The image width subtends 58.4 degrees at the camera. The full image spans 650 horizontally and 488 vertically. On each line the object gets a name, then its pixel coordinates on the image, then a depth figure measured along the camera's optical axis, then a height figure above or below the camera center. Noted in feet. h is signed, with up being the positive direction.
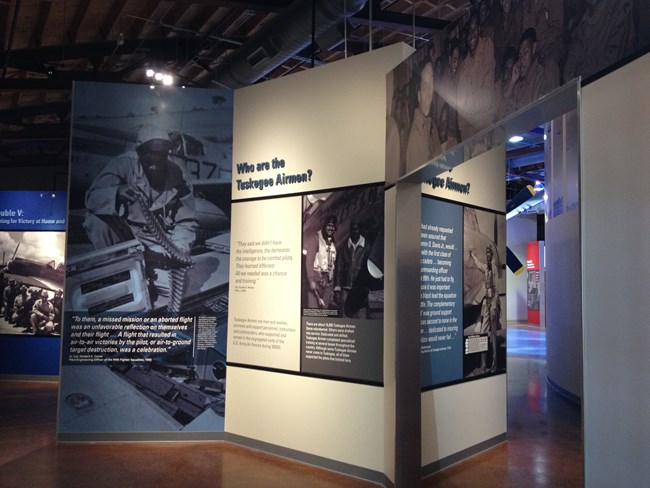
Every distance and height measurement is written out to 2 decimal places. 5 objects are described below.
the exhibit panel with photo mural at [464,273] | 17.02 +0.52
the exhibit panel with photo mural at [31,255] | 32.17 +1.63
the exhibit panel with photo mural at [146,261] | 19.79 +0.85
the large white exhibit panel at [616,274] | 7.36 +0.23
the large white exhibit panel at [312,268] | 16.29 +0.62
